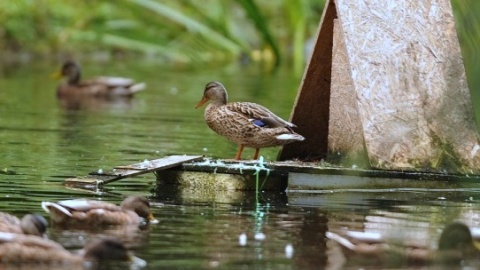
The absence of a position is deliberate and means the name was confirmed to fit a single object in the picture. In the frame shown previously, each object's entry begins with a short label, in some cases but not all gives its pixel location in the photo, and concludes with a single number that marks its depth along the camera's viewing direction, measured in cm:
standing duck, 2567
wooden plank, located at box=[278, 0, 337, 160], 2689
